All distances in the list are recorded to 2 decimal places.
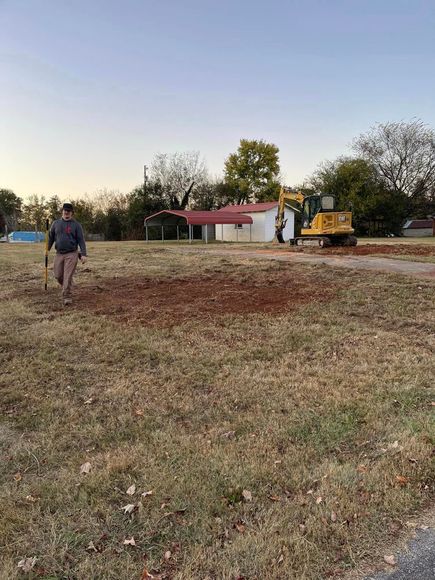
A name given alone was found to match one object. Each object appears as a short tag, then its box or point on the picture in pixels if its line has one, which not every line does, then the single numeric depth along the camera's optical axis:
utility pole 49.33
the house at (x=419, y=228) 52.31
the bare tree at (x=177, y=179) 52.50
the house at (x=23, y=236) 52.28
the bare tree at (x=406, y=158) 46.34
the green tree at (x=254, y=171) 53.66
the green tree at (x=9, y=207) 69.07
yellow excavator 20.23
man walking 8.23
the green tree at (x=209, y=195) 53.69
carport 32.50
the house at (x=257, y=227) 37.62
